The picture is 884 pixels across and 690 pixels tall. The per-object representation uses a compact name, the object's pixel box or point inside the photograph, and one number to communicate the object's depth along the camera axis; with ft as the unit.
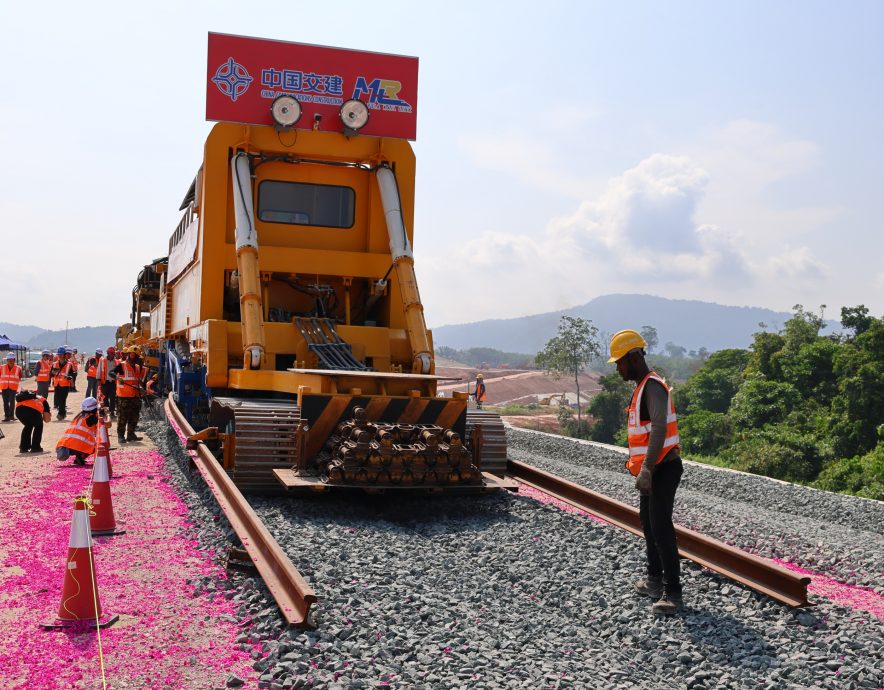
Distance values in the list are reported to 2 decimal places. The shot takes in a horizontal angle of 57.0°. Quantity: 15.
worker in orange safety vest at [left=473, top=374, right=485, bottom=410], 82.53
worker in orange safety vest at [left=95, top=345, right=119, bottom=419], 54.34
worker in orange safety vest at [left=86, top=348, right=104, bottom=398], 71.61
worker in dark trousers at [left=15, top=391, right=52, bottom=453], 40.42
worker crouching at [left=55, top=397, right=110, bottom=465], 35.60
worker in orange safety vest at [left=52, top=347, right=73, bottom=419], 59.62
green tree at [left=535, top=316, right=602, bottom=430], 171.94
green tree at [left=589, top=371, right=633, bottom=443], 147.13
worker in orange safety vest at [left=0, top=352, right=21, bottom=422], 56.80
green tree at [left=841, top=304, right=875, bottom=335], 102.37
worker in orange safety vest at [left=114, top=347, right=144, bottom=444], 42.98
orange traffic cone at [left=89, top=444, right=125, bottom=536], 22.62
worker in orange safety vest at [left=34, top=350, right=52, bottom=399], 66.85
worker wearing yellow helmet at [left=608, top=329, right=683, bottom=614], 16.85
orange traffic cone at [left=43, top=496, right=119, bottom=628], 15.20
